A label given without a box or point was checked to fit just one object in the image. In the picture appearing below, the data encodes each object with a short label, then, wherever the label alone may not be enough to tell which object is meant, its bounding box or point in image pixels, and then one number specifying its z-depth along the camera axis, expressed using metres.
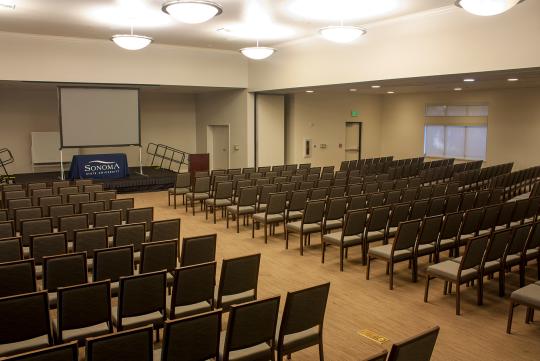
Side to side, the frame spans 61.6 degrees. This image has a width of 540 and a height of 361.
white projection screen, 13.25
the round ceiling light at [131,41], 9.44
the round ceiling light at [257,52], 10.61
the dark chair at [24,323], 3.26
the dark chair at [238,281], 4.29
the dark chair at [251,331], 3.24
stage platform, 13.92
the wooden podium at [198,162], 14.93
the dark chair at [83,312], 3.50
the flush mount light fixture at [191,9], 6.59
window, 17.84
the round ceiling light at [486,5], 5.43
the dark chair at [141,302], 3.78
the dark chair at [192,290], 4.01
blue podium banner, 13.80
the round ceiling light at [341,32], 8.34
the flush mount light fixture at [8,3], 9.07
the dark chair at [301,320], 3.49
